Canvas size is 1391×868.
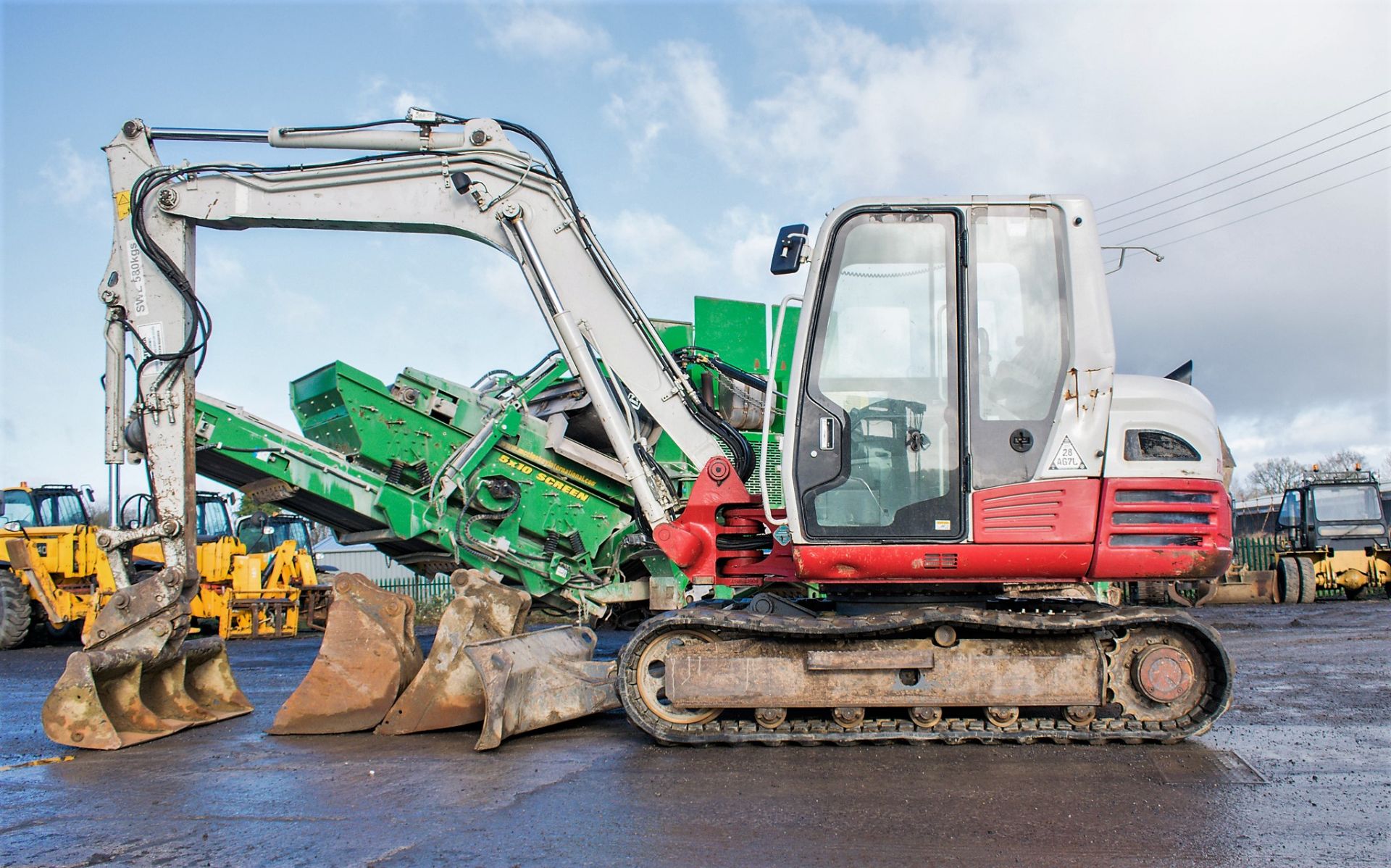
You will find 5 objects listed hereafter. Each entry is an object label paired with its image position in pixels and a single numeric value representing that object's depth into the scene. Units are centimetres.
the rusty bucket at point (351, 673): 582
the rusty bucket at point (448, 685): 574
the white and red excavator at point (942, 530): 494
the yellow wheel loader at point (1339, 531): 1905
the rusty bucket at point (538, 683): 525
